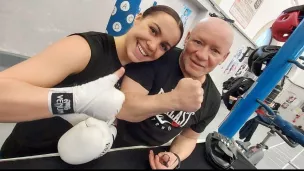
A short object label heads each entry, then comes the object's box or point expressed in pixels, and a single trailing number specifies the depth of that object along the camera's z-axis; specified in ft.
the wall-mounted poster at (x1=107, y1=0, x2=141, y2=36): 4.91
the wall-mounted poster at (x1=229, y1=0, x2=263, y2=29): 10.95
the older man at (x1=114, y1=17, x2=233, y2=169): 1.82
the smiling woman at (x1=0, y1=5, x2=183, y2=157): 1.45
